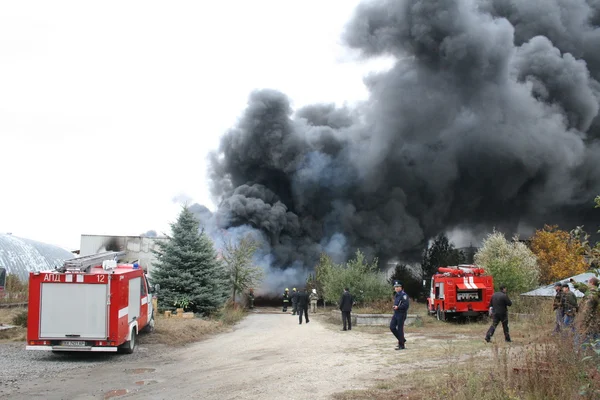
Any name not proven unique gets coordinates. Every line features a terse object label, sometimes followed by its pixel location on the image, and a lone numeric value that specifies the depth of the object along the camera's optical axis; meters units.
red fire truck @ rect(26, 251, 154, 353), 12.67
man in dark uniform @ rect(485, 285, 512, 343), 14.33
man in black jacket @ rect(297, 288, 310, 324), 25.31
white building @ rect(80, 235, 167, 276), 42.38
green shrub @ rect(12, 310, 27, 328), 18.77
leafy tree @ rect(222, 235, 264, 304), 35.47
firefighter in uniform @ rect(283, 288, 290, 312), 38.62
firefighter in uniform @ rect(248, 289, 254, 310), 39.62
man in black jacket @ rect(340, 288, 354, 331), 20.51
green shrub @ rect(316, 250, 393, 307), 29.33
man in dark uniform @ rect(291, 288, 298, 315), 33.98
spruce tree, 24.39
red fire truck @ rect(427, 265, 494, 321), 23.62
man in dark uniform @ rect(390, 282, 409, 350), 14.02
